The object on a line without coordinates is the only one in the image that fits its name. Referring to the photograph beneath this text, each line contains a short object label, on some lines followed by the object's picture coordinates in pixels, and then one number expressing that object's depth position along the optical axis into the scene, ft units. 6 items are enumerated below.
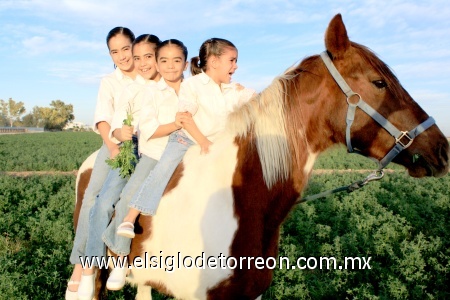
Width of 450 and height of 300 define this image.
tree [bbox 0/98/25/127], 390.42
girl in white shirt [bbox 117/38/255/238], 10.19
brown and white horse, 8.54
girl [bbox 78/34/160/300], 11.25
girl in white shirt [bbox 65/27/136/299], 12.15
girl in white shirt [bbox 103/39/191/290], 10.69
